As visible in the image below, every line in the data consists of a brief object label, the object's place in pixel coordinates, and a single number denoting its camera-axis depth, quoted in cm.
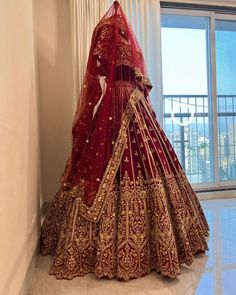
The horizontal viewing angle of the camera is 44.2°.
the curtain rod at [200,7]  323
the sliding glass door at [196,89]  341
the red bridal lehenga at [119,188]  159
